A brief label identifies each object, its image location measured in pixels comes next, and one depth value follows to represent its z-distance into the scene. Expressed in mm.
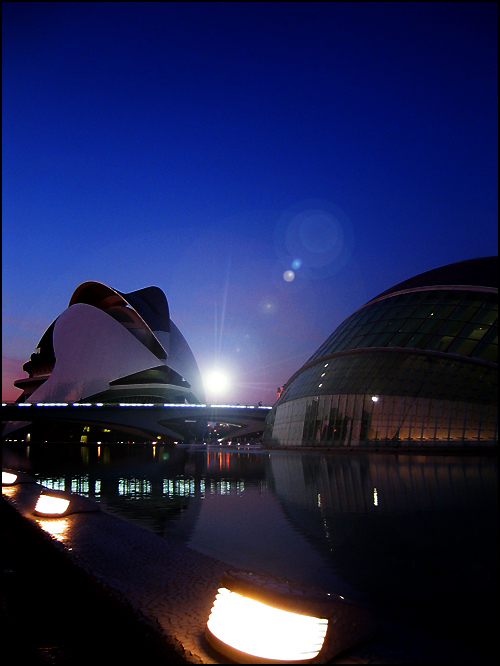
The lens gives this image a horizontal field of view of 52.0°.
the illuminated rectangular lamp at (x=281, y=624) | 2537
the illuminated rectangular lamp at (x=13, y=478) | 11859
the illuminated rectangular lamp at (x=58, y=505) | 7125
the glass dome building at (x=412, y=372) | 25938
